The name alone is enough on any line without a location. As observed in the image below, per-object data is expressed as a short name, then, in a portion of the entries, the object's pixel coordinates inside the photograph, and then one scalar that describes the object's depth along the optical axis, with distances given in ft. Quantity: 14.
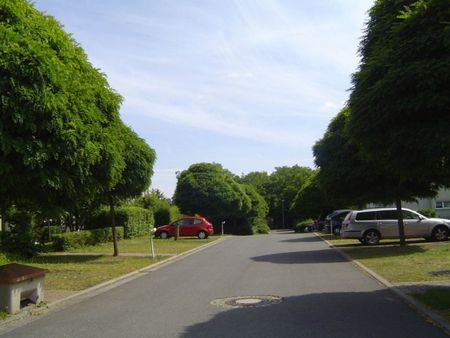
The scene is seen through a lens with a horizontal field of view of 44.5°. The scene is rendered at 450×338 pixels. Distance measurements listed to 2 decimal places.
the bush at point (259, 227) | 249.43
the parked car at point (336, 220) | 116.67
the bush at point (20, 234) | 66.85
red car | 125.29
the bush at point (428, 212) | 157.28
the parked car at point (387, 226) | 78.28
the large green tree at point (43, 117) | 31.48
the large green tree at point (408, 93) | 27.89
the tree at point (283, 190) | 354.33
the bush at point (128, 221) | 116.98
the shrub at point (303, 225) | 182.44
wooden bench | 32.27
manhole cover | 33.47
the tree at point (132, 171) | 74.18
